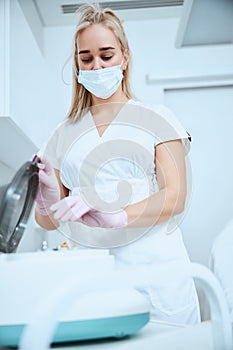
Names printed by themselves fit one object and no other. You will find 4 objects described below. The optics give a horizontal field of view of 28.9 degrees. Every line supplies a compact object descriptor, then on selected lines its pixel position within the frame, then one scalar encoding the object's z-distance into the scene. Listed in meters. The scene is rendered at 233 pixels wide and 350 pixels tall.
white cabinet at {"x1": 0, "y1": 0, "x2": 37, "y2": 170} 1.24
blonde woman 0.96
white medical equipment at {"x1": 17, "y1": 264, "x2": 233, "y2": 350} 0.49
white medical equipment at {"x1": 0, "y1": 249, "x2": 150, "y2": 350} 0.51
